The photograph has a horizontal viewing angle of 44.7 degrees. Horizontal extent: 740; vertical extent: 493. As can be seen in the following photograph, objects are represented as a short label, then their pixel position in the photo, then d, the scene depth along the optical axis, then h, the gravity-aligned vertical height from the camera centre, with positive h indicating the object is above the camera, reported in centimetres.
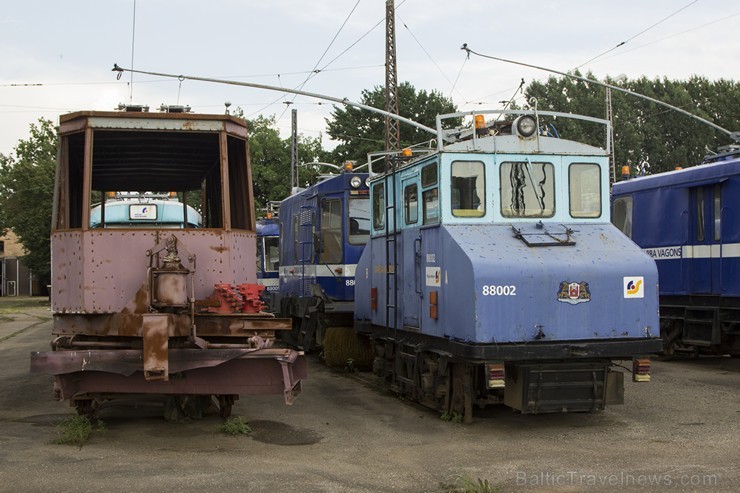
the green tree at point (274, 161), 6581 +862
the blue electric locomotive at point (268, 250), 2372 +64
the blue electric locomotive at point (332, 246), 1650 +51
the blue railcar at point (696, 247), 1555 +44
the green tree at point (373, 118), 5200 +916
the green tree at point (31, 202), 5606 +467
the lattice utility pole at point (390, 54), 2850 +693
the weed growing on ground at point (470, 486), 712 -174
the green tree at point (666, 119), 5828 +995
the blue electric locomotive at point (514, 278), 976 -7
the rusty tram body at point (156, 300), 912 -28
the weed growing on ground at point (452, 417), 1066 -174
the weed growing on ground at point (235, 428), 995 -172
